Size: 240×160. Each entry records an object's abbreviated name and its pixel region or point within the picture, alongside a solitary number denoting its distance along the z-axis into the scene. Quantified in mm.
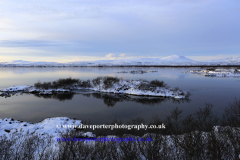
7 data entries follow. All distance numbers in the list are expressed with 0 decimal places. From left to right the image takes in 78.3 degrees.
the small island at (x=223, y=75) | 60094
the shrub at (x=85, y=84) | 37750
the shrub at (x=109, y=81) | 34797
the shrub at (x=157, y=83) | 33125
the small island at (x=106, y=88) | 28844
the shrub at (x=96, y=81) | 37688
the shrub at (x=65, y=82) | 37081
